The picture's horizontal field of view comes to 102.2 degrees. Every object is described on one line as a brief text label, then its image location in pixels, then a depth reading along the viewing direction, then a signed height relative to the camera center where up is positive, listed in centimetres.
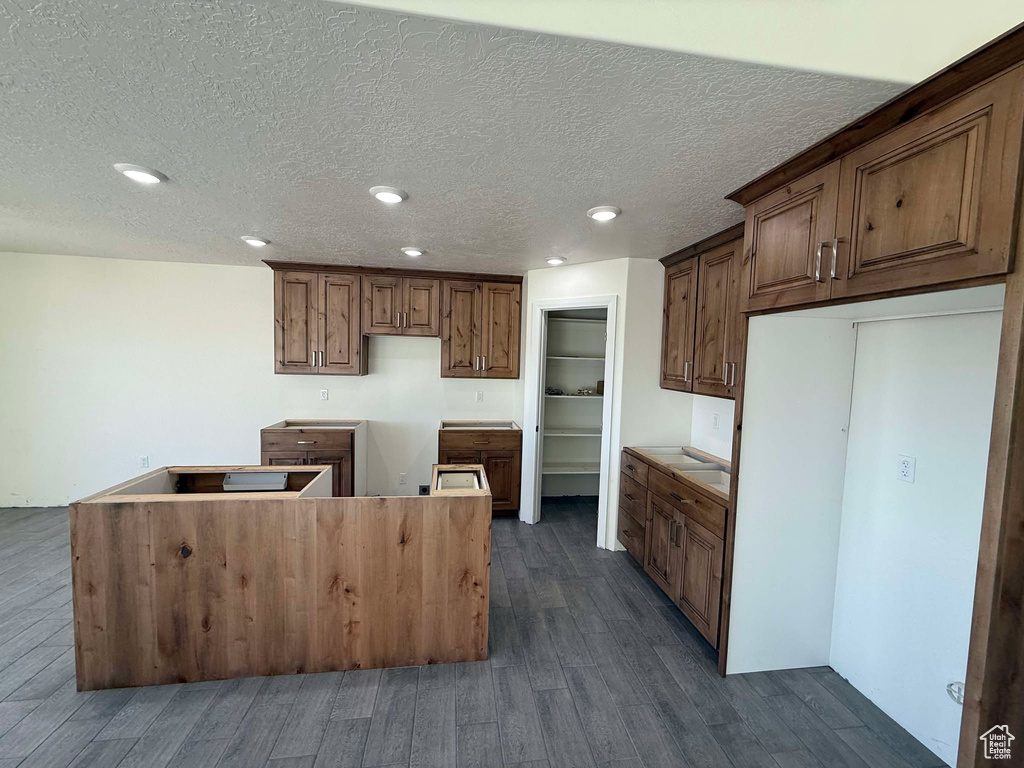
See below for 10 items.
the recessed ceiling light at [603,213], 222 +84
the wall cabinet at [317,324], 389 +30
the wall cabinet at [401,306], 398 +51
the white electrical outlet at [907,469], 181 -41
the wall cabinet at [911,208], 105 +53
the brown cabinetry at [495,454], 396 -90
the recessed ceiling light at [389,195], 204 +82
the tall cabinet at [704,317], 252 +35
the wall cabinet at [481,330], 410 +31
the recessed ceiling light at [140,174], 186 +81
